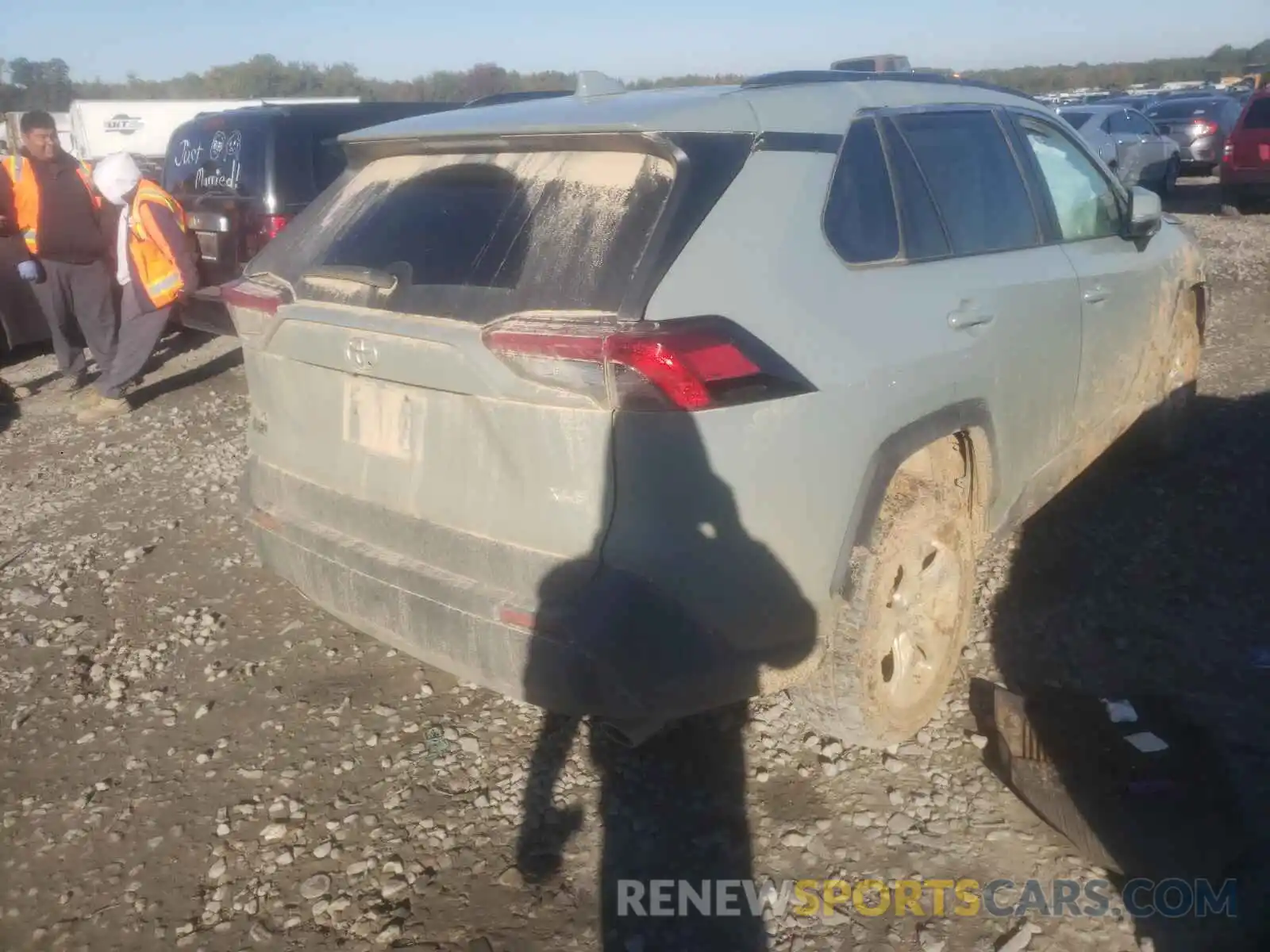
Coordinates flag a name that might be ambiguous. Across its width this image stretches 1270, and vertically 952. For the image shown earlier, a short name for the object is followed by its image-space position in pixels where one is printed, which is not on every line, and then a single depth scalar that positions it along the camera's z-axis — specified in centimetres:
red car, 1380
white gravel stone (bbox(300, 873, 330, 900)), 283
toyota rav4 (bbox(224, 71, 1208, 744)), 246
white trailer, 2577
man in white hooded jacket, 687
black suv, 772
